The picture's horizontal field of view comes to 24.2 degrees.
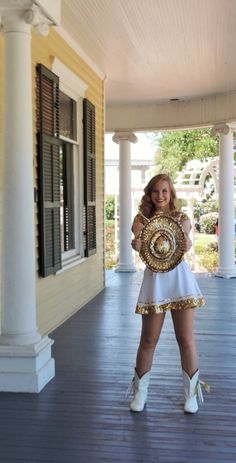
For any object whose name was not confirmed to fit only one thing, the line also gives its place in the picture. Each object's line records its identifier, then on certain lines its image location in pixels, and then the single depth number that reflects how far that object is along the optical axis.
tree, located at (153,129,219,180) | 22.30
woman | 3.08
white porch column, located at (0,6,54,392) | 3.58
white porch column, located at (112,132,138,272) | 10.20
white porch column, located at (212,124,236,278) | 9.59
